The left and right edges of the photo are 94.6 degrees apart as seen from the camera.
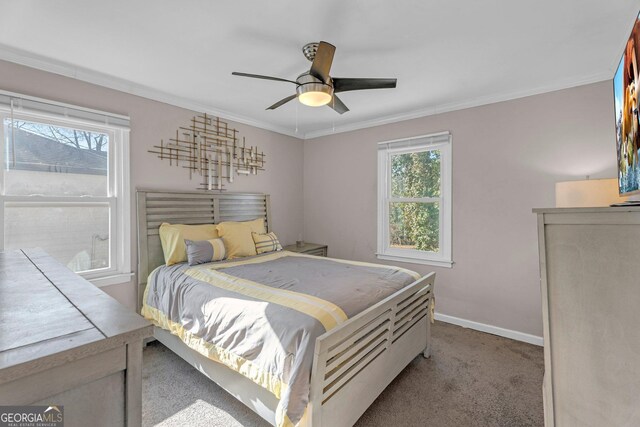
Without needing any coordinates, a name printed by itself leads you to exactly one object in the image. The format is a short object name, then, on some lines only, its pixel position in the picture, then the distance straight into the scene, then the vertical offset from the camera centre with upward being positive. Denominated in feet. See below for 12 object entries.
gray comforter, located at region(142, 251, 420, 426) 5.06 -1.91
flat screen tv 3.31 +1.25
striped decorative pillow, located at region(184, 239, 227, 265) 9.29 -1.05
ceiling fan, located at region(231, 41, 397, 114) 6.34 +3.11
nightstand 13.61 -1.48
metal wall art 10.80 +2.62
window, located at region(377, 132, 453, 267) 11.47 +0.67
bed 5.13 -2.69
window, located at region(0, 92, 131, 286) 7.75 +1.03
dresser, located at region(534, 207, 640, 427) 2.85 -1.05
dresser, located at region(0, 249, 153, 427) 1.71 -0.85
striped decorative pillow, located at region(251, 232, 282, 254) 11.51 -0.99
